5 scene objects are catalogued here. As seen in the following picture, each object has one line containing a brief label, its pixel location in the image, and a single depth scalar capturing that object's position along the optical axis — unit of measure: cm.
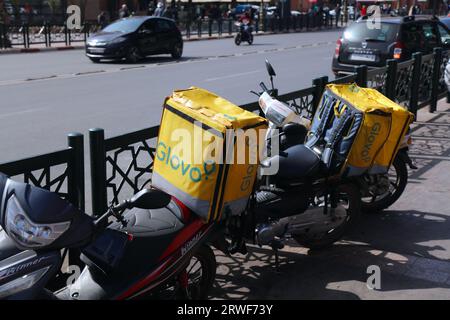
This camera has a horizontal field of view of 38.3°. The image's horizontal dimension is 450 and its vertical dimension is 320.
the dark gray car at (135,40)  1994
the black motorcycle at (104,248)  287
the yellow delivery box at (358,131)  498
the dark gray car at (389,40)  1386
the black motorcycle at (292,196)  442
